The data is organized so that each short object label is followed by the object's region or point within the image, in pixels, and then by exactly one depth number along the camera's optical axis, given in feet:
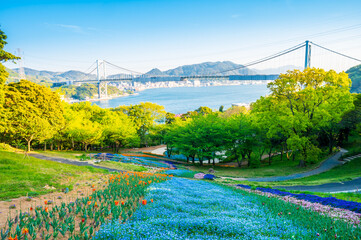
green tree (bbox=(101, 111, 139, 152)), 107.04
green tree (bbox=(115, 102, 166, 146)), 146.82
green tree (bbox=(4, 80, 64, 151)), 76.79
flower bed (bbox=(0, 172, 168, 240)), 15.78
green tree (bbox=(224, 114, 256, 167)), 85.20
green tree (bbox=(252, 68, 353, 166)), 71.77
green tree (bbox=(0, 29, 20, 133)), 50.54
